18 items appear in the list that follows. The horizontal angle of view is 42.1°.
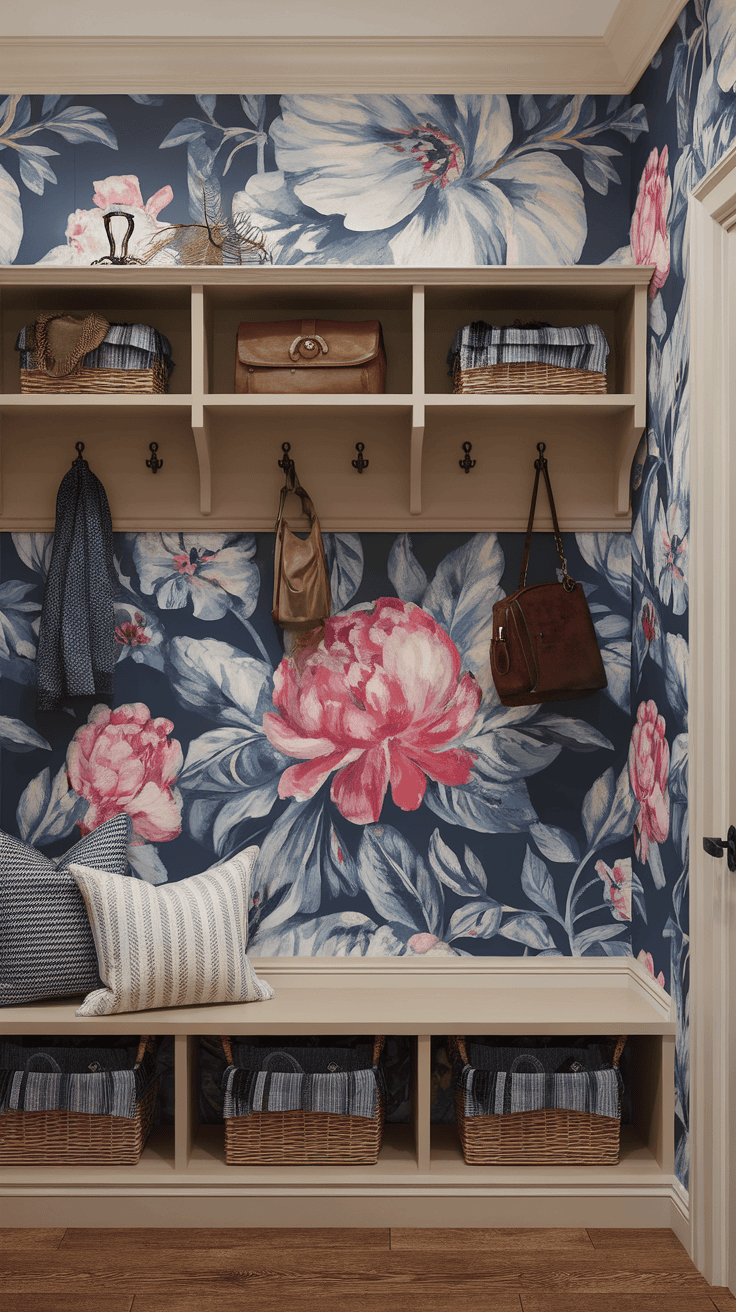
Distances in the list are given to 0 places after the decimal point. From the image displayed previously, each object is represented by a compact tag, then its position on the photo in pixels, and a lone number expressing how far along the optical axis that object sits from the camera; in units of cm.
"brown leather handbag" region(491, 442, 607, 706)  230
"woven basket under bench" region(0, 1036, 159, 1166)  216
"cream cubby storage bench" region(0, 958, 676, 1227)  212
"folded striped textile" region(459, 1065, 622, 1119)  215
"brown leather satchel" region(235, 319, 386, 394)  227
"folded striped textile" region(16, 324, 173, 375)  226
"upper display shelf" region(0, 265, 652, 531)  245
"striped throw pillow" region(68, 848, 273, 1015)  213
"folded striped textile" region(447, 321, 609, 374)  226
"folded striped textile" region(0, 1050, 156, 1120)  214
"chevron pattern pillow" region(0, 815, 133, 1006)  218
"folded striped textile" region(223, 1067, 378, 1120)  213
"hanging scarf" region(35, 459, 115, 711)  234
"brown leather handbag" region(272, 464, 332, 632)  238
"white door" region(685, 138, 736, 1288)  190
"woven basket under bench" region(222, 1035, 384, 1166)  216
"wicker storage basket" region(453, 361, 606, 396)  227
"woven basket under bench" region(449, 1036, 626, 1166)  217
